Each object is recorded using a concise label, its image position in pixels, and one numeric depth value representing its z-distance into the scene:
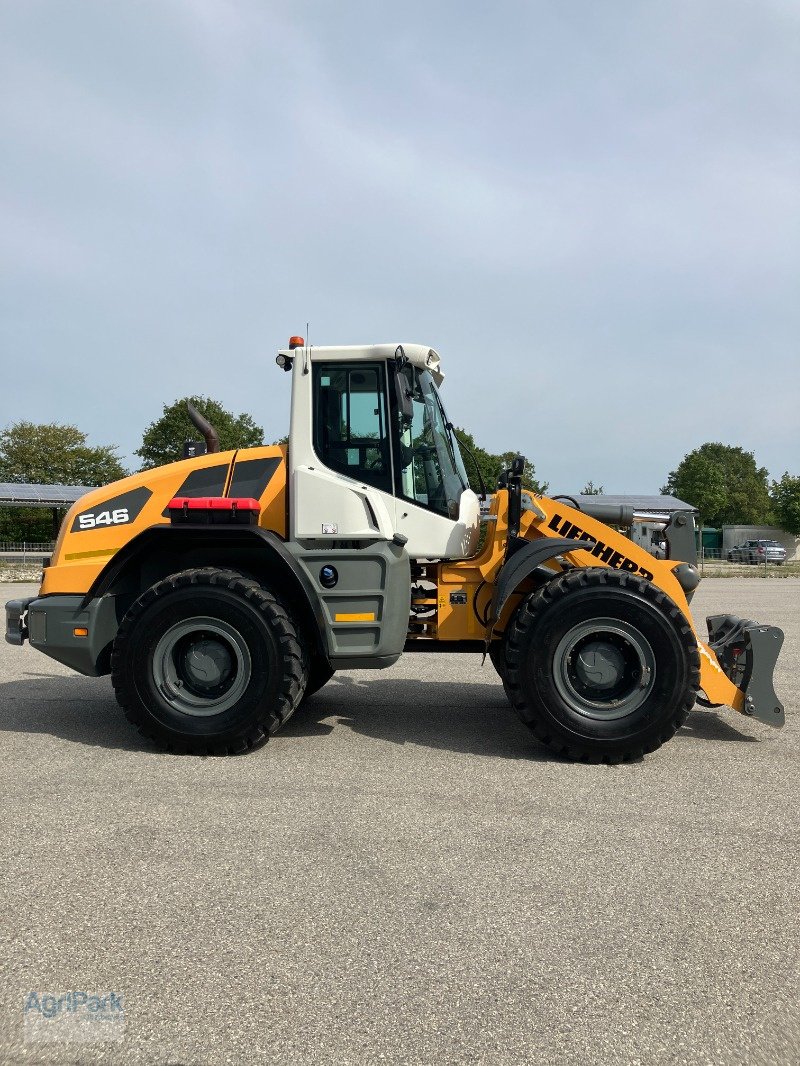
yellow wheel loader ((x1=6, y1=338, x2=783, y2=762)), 4.98
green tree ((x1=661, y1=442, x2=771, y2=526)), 64.88
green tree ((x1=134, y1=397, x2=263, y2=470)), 41.84
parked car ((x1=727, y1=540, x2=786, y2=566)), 45.94
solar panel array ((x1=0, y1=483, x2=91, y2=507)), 39.72
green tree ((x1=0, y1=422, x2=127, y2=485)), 56.28
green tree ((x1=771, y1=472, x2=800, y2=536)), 57.34
